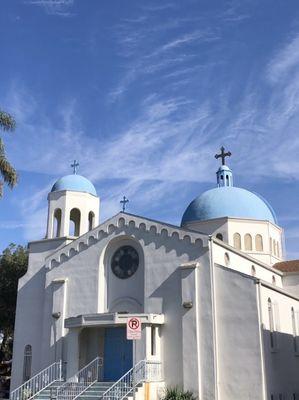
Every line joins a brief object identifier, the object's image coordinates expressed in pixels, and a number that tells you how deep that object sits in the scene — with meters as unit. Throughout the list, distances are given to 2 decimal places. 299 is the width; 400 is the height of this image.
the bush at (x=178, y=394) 21.81
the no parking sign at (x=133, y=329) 14.48
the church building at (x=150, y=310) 22.28
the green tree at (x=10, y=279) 37.53
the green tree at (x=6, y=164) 24.70
